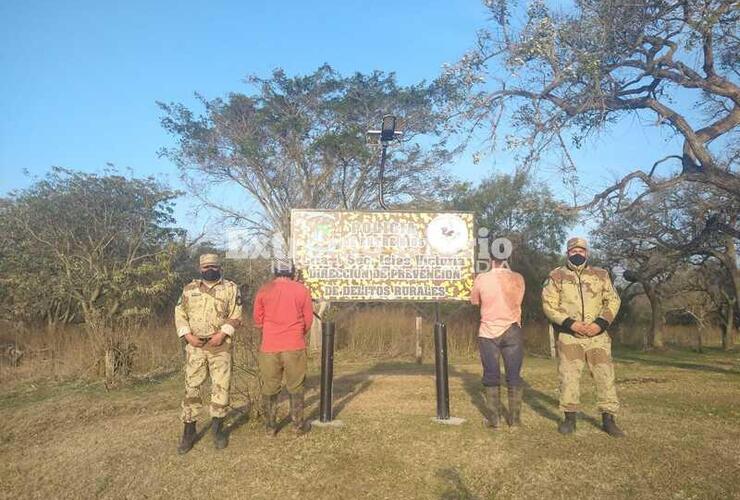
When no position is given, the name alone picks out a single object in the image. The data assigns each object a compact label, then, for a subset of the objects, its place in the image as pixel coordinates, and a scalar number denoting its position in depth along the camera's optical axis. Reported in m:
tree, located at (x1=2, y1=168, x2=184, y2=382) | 14.52
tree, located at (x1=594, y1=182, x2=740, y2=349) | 12.20
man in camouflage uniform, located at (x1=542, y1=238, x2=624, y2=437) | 6.02
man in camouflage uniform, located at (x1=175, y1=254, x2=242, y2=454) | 5.93
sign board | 7.87
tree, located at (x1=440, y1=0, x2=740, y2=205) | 8.82
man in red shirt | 6.34
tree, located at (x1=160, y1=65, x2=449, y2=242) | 20.39
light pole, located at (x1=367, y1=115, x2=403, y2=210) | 8.47
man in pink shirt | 6.41
